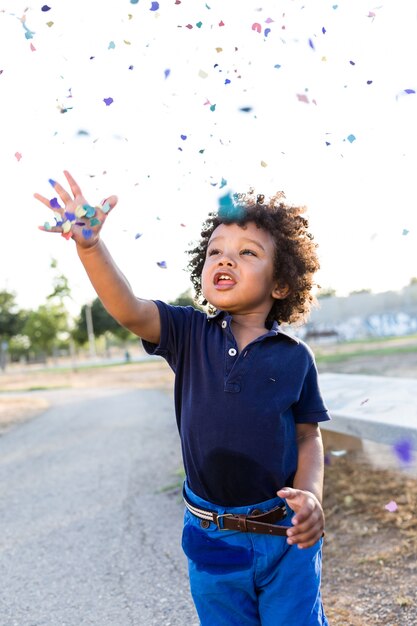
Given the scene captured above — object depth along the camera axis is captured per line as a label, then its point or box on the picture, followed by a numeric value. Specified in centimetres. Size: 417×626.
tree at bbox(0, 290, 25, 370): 6006
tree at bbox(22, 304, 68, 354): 5002
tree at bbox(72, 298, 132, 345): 6656
